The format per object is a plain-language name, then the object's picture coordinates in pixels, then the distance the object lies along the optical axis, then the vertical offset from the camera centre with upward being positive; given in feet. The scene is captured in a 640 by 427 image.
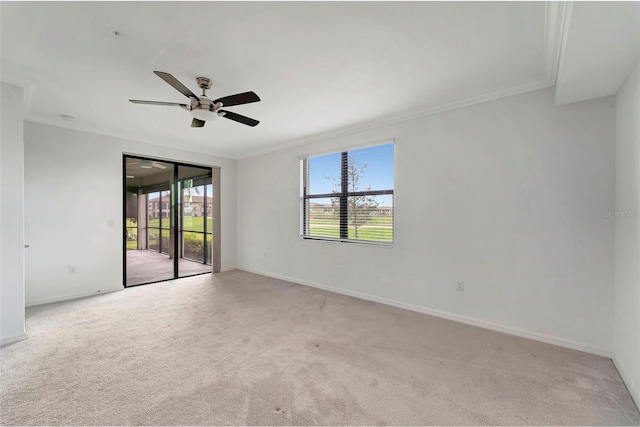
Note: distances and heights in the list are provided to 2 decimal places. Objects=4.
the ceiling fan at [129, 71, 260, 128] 7.47 +3.20
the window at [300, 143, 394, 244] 12.50 +0.83
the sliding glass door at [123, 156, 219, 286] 16.38 -0.56
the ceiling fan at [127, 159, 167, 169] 15.79 +2.89
